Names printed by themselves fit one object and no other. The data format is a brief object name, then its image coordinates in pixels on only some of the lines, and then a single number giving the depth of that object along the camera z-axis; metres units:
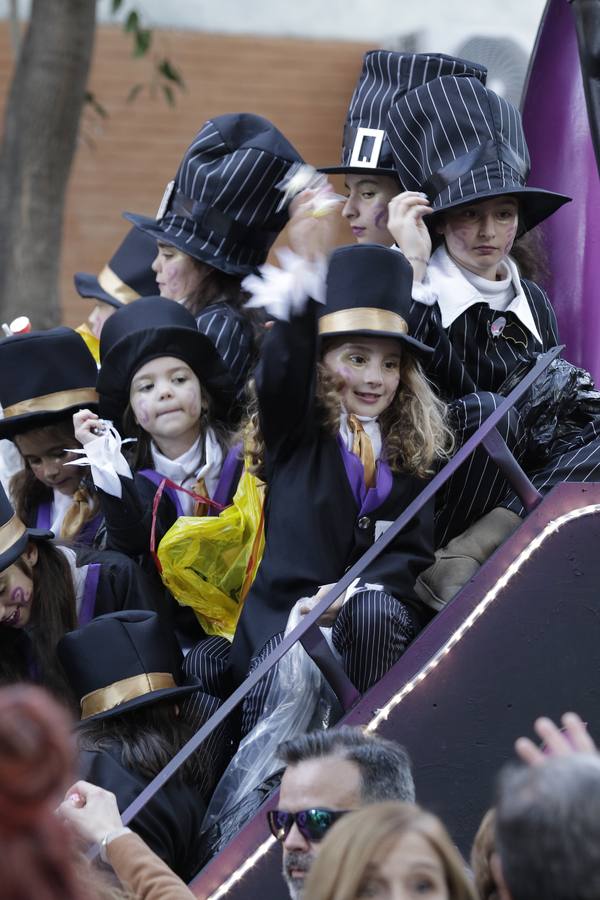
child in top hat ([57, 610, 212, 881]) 7.34
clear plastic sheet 7.52
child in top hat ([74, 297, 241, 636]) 9.11
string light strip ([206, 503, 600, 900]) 6.82
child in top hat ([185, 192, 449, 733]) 7.52
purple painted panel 10.41
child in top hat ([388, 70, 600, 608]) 8.23
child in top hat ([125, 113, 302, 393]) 10.22
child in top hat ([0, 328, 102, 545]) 9.59
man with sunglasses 5.74
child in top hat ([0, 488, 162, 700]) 8.02
